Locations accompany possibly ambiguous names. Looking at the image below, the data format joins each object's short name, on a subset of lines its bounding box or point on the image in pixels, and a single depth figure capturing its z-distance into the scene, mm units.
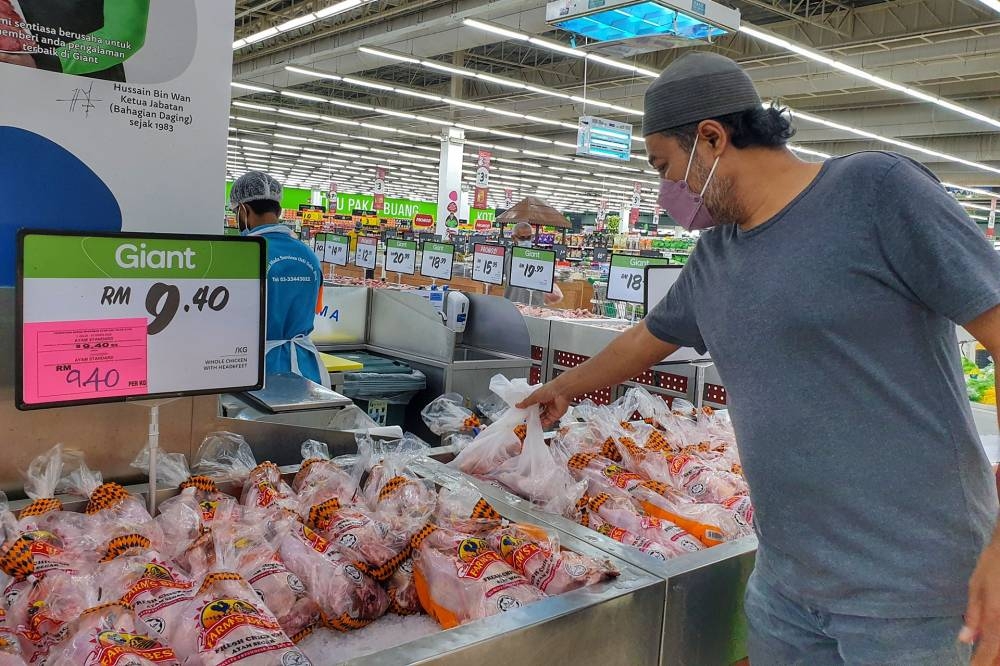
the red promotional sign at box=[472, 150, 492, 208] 22188
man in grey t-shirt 1215
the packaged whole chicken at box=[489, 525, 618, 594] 1462
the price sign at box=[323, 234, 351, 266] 11992
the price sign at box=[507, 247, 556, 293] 7945
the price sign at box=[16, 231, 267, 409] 1467
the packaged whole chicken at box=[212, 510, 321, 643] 1339
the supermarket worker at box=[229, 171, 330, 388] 3439
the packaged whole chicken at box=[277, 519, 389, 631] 1389
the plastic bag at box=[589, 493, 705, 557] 1741
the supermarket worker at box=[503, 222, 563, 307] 8969
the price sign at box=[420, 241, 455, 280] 9672
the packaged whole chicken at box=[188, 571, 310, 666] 1099
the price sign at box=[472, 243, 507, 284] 8734
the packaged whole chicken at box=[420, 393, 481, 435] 2592
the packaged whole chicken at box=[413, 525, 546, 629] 1391
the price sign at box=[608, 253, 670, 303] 7070
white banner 1899
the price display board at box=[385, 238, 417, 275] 10406
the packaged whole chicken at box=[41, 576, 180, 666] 1055
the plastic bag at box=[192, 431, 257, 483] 1941
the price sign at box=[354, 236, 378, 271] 11453
